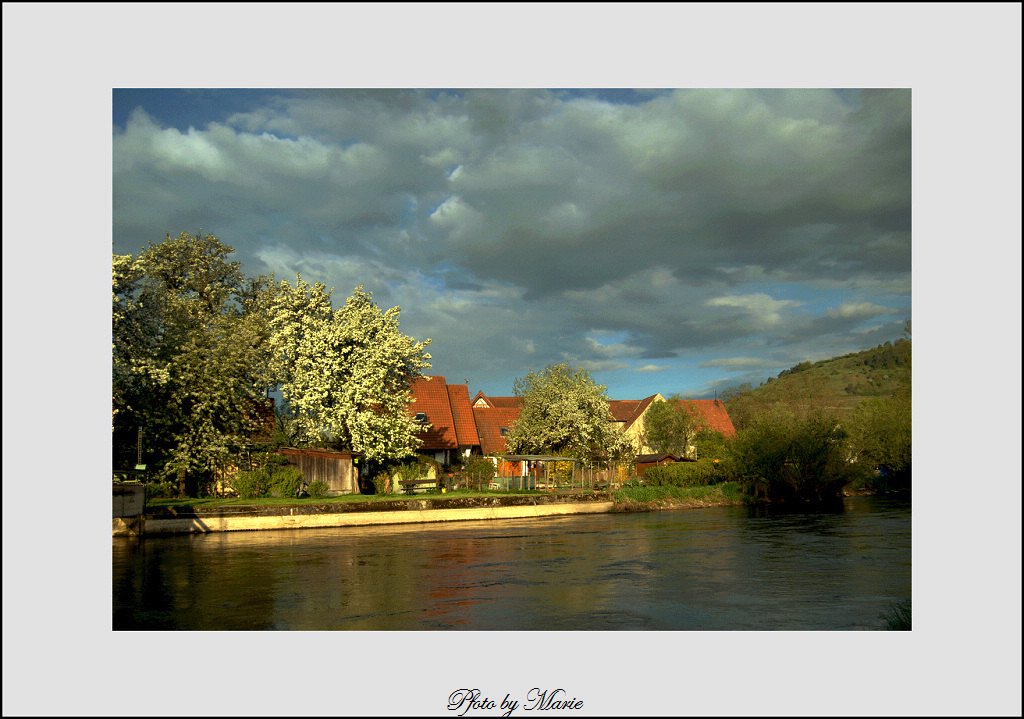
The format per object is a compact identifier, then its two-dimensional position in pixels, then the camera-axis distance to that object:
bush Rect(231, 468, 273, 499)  31.30
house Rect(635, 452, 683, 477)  53.34
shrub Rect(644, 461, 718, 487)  47.38
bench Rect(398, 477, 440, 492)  36.06
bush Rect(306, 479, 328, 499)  31.94
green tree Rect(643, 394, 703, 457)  64.38
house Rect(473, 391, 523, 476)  59.81
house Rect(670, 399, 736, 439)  71.88
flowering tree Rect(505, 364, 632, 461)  50.25
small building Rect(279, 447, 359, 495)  33.72
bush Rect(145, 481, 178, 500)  29.75
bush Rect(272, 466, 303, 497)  32.06
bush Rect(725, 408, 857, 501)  45.31
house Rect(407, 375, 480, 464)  45.62
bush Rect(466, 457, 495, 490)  40.31
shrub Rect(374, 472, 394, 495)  35.62
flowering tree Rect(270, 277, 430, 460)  33.16
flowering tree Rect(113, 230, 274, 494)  25.86
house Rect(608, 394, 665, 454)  69.00
